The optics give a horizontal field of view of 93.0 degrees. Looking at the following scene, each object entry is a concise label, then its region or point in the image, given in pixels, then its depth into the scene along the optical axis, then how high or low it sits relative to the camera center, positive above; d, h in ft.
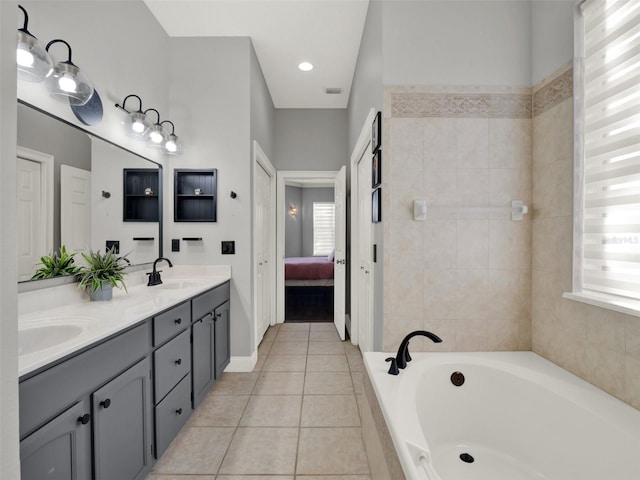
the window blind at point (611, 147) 4.03 +1.28
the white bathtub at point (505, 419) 3.68 -2.60
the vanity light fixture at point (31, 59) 4.08 +2.46
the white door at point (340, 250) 11.60 -0.54
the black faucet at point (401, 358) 4.91 -2.06
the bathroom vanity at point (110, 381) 3.01 -1.91
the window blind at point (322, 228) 24.56 +0.68
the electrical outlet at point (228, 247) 8.84 -0.32
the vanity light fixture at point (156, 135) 7.55 +2.56
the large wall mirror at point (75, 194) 4.58 +0.79
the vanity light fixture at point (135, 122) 6.96 +2.64
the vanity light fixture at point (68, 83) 4.83 +2.49
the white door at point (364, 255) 8.22 -0.56
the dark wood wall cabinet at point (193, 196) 8.81 +1.16
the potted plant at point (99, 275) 5.45 -0.73
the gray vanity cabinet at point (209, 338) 6.62 -2.49
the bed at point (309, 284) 16.49 -2.78
